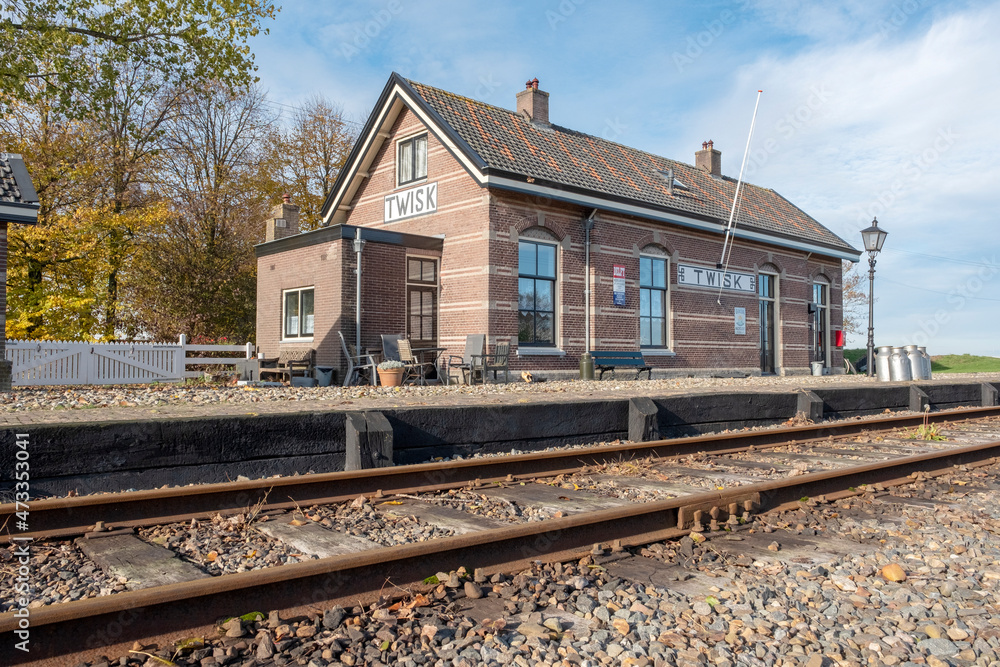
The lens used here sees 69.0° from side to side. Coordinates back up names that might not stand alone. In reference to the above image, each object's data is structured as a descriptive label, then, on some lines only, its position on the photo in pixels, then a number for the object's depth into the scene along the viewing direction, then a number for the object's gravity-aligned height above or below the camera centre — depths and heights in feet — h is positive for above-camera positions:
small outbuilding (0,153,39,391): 45.09 +8.92
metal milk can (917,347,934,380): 67.72 -0.49
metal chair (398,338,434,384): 54.29 -0.76
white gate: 49.83 -0.77
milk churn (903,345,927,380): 66.49 -0.53
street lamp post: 68.49 +10.63
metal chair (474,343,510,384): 54.35 -0.51
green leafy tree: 47.70 +21.40
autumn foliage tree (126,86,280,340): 88.74 +15.89
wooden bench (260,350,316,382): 58.13 -1.03
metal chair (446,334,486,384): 54.19 -0.45
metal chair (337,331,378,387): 54.90 -1.00
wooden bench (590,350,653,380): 60.85 -0.60
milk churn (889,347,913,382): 66.23 -0.76
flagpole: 71.77 +10.01
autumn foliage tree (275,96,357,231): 108.58 +29.15
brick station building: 56.65 +8.71
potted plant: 50.01 -1.40
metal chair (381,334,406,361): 55.72 +0.45
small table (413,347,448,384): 56.73 -0.01
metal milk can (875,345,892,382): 67.00 -0.69
